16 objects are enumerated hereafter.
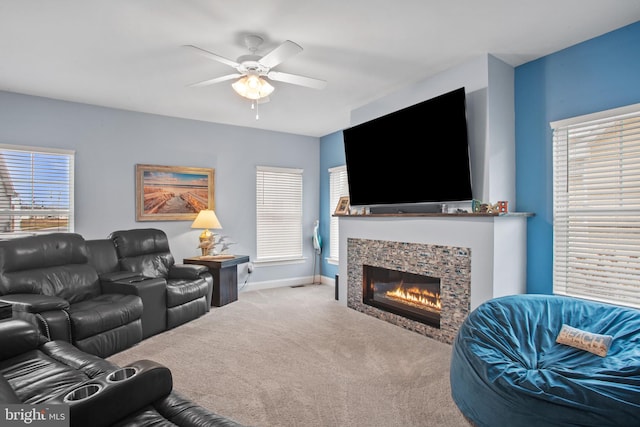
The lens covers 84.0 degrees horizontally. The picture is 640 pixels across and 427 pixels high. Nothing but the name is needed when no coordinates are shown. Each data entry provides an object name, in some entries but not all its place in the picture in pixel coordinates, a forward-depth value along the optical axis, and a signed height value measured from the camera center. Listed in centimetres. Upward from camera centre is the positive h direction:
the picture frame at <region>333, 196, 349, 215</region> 517 +10
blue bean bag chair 168 -86
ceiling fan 278 +119
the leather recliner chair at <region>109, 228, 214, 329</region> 405 -72
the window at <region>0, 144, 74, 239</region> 417 +27
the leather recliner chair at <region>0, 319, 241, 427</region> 129 -80
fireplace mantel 314 -29
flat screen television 340 +60
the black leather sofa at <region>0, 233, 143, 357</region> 280 -73
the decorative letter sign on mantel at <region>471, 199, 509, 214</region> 313 +5
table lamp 506 -17
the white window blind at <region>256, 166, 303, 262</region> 608 +0
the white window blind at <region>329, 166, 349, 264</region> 607 +29
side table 491 -90
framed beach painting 504 +31
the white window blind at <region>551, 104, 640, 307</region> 274 +5
